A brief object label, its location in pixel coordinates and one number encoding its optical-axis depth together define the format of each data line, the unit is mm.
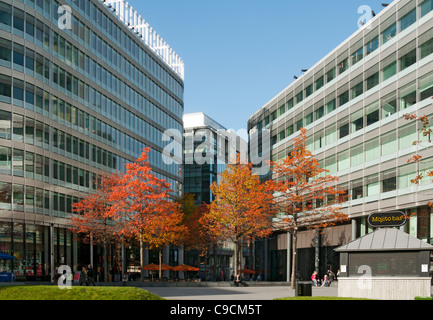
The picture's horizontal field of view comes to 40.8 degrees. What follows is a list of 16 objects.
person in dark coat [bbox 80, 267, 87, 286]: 40206
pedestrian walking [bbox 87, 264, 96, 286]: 45547
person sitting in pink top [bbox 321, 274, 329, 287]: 58875
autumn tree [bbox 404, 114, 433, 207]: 47328
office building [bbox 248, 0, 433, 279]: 49188
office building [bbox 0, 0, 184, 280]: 54625
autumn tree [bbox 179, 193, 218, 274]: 80550
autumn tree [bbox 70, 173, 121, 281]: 58875
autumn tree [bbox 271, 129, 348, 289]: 52281
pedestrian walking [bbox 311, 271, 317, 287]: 60038
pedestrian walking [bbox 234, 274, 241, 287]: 55906
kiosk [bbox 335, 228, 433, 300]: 27516
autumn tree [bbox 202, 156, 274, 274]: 58494
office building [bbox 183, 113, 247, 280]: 132625
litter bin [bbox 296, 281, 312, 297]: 24130
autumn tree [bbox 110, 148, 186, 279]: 55312
